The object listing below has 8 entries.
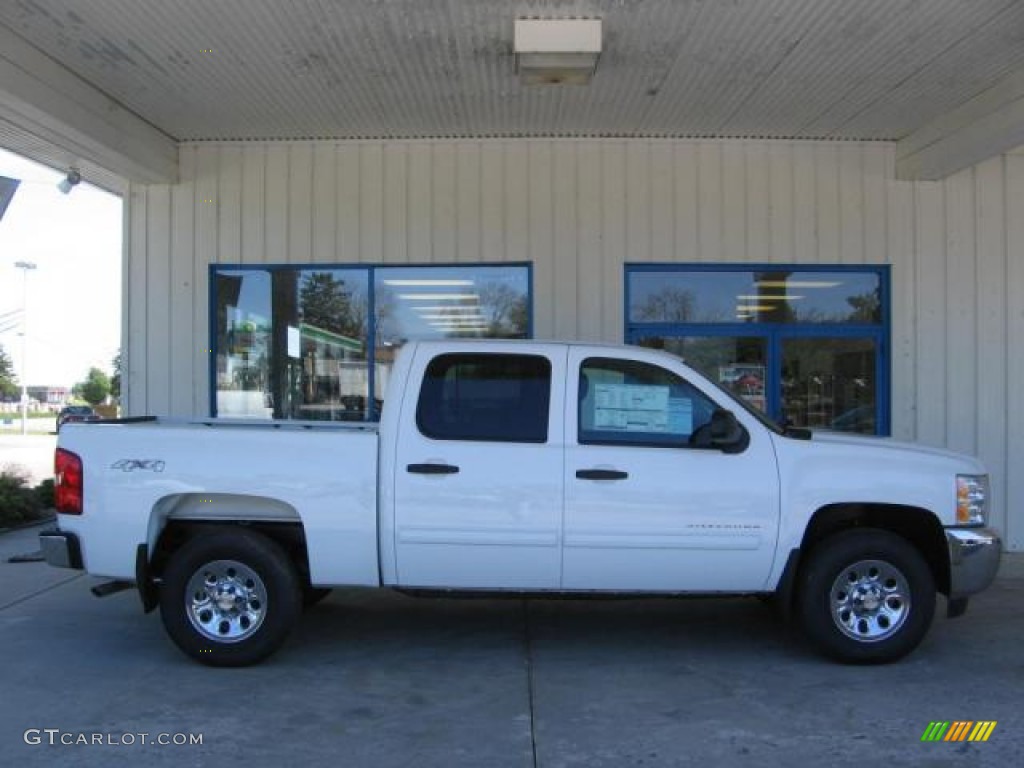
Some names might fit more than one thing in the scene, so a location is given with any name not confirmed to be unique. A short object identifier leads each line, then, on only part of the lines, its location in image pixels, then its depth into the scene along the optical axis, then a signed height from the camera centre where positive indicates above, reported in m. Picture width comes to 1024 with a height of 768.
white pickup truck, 5.68 -0.69
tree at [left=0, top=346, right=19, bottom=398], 96.12 +1.90
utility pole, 54.68 +7.71
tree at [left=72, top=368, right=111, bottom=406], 88.81 +0.71
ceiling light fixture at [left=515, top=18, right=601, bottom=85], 7.04 +2.71
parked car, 41.52 -0.71
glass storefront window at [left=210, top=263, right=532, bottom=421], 10.09 +0.80
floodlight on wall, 10.05 +2.34
